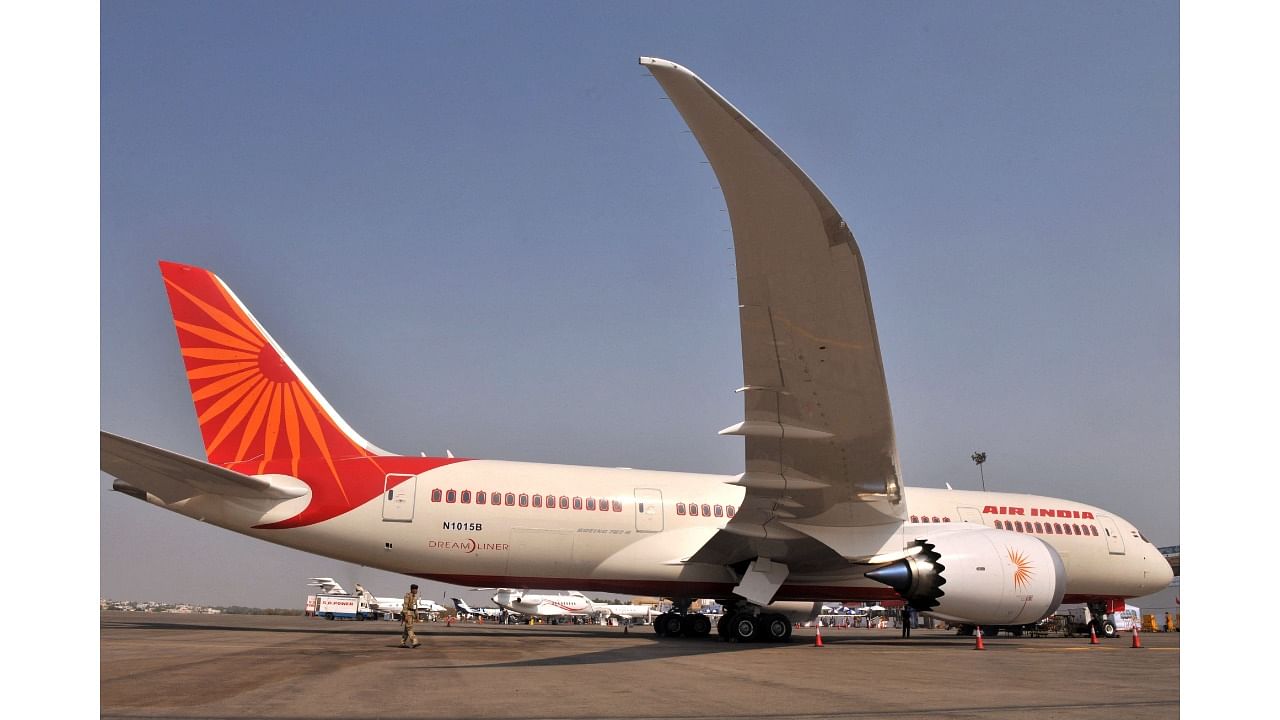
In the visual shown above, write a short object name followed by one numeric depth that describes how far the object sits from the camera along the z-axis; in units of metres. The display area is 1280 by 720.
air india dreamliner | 13.98
